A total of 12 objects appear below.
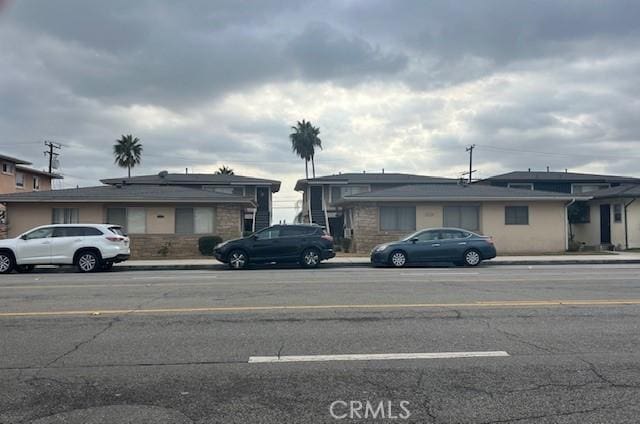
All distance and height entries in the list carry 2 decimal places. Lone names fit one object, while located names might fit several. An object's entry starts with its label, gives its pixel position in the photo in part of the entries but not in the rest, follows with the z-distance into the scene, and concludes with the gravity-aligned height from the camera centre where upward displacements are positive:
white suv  18.28 -0.23
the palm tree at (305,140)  58.59 +10.27
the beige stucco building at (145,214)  26.64 +1.26
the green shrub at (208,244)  26.11 -0.21
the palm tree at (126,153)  52.91 +8.27
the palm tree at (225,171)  66.38 +8.15
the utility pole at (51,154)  54.41 +8.45
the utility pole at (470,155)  59.58 +8.71
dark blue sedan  19.52 -0.40
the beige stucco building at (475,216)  27.17 +1.02
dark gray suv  19.52 -0.33
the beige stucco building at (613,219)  30.80 +0.98
